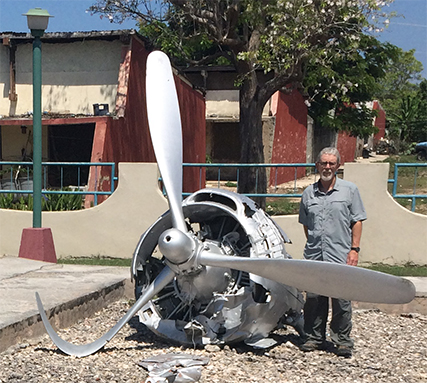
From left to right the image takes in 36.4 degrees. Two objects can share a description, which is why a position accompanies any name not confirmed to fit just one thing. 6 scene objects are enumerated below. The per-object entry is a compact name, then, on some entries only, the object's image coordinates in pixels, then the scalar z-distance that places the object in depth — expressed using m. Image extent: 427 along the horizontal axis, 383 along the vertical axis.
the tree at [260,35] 13.52
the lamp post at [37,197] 9.92
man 5.75
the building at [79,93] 14.94
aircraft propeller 4.87
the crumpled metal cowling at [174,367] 5.07
